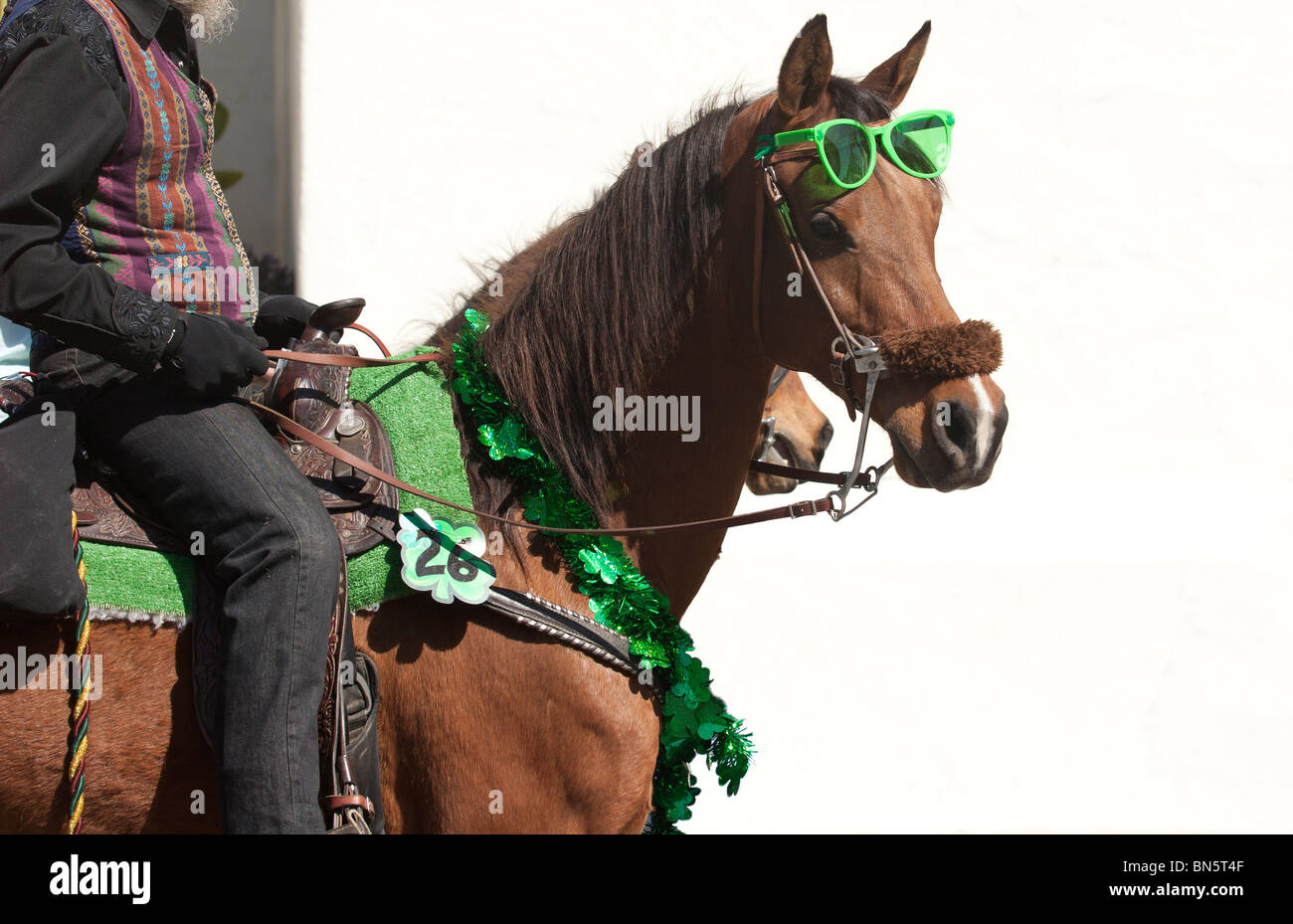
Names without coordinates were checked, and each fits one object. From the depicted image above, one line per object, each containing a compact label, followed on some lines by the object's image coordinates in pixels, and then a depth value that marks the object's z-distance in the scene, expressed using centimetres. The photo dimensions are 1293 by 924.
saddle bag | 575
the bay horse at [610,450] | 587
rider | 573
